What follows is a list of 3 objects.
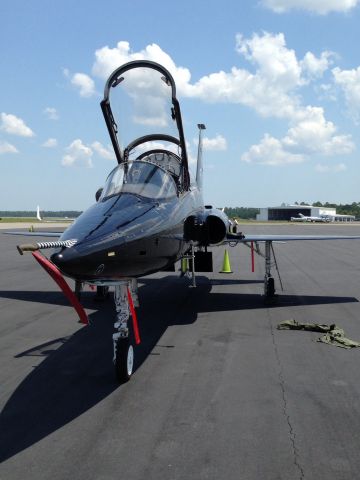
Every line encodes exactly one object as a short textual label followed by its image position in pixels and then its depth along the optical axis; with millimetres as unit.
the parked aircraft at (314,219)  115750
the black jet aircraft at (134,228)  5055
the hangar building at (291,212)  146250
